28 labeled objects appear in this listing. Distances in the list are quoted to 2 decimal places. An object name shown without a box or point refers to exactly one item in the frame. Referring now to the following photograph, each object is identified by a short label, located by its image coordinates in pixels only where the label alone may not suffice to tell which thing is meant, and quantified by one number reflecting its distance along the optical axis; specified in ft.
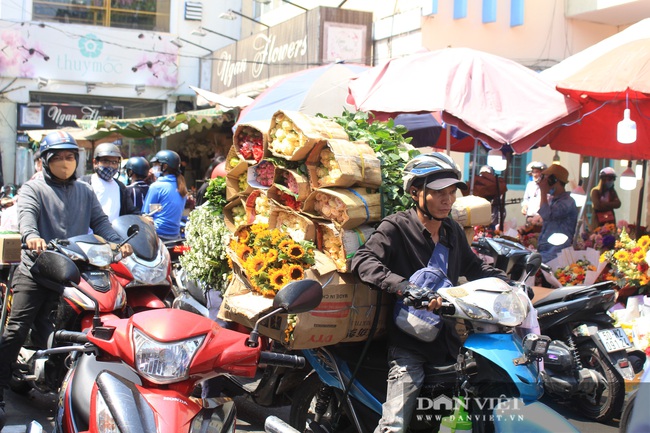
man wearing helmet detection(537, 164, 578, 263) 31.07
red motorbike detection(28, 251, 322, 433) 9.12
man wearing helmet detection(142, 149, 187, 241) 29.07
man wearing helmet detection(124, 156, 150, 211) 32.11
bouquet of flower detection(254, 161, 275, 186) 16.99
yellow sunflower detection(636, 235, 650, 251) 23.55
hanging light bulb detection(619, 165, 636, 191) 32.68
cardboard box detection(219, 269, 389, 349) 14.15
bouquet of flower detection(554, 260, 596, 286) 27.02
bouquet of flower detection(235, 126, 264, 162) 17.41
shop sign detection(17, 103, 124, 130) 80.89
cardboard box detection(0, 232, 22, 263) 16.72
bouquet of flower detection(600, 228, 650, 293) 23.39
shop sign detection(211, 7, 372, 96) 56.44
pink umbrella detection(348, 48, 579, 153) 26.21
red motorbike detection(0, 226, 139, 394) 16.67
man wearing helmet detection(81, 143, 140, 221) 24.12
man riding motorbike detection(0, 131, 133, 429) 16.87
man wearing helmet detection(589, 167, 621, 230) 36.09
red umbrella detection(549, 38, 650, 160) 24.70
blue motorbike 11.67
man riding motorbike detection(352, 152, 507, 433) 13.00
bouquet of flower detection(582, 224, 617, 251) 30.12
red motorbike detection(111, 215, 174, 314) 18.70
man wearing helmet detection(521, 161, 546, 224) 38.17
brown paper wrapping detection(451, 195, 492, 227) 16.58
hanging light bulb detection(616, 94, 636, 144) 25.64
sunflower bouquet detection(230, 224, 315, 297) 14.97
